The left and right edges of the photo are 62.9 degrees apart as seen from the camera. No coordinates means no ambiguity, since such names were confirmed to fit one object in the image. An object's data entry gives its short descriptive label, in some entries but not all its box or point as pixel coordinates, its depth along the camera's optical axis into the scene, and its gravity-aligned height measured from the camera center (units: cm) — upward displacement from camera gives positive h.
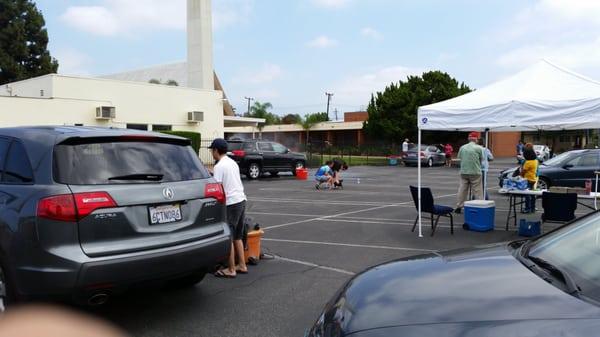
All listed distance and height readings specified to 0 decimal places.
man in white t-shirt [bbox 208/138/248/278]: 567 -54
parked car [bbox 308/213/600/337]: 204 -71
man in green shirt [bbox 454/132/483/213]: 1083 -48
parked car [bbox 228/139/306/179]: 2194 -45
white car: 3943 -35
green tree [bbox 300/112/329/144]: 5703 +306
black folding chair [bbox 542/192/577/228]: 827 -101
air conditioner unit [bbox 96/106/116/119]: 2462 +180
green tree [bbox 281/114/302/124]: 5968 +402
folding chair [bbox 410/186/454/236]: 873 -108
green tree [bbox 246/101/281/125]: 6084 +457
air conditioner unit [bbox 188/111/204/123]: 2900 +182
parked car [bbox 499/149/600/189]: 1453 -67
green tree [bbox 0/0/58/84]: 4041 +887
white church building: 2295 +253
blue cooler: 910 -126
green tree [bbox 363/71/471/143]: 3866 +381
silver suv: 369 -54
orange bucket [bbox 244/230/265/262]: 654 -132
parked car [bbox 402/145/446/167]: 3216 -60
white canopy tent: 805 +67
